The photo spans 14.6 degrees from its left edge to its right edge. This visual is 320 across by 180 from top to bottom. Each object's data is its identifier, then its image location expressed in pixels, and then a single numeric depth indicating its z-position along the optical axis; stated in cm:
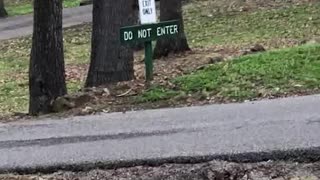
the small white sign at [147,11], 1613
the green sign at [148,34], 1585
